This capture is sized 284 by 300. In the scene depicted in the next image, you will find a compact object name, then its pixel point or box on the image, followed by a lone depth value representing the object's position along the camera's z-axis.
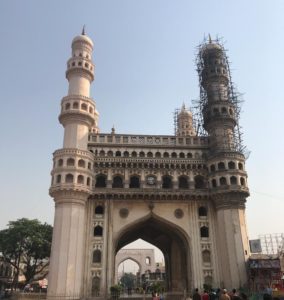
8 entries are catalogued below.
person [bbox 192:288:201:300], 17.45
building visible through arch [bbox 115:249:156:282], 81.66
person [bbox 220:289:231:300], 14.25
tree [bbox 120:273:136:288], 124.19
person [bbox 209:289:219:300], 20.38
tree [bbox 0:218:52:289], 49.28
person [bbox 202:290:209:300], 17.59
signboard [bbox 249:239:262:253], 40.22
